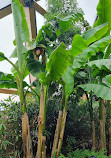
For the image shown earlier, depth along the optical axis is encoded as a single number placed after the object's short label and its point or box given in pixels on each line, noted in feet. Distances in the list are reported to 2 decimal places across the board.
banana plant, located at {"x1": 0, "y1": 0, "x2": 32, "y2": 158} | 6.59
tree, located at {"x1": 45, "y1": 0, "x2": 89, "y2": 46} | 11.68
